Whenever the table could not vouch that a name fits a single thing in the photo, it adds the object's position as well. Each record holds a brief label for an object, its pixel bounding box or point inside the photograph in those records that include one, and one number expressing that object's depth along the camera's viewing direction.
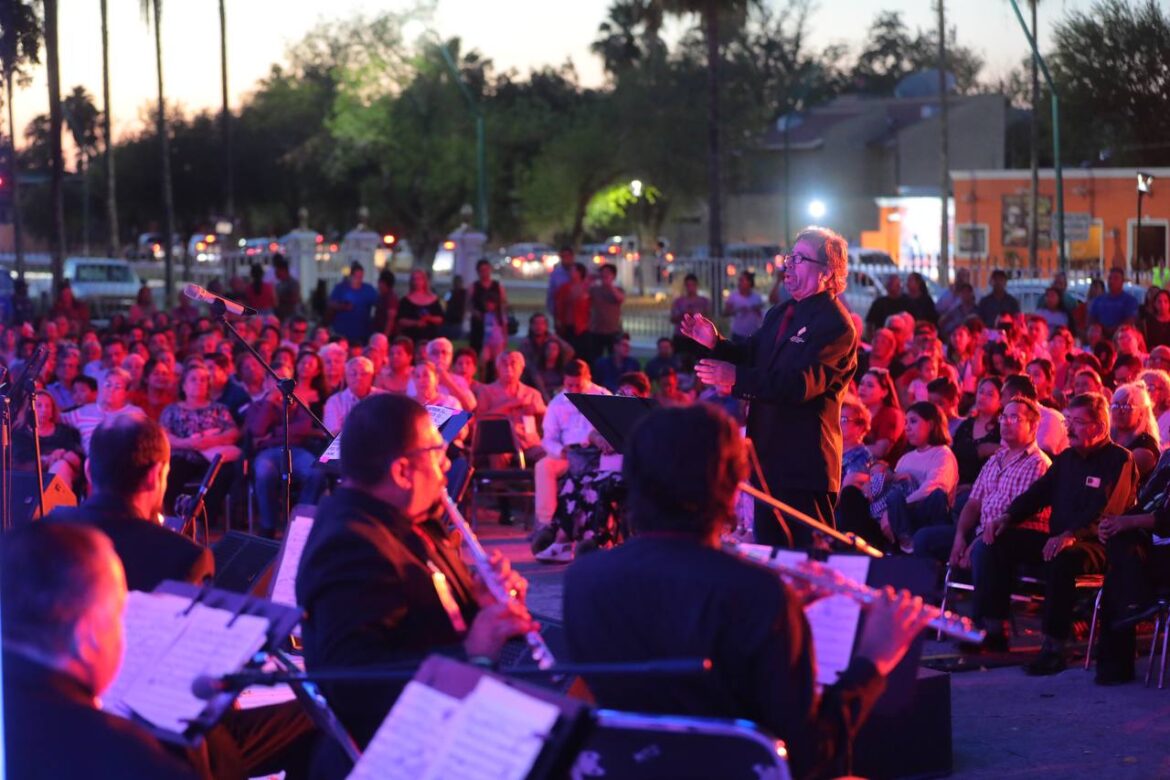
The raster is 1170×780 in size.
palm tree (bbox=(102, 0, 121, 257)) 41.34
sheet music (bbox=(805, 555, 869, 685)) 3.69
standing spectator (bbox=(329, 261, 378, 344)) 18.58
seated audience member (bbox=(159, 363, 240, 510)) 12.02
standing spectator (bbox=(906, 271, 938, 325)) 18.77
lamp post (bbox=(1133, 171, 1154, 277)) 31.52
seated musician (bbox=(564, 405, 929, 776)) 3.37
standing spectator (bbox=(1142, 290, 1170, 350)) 15.62
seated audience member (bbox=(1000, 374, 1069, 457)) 9.29
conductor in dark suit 6.55
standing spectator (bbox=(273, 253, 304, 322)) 21.78
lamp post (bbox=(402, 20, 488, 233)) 46.28
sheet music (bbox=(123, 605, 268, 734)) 3.51
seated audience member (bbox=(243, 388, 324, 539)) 11.84
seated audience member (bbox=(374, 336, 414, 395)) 12.59
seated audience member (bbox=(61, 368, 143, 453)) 12.09
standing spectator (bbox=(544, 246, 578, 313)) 19.37
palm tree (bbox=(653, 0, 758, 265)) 29.97
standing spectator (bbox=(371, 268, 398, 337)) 18.31
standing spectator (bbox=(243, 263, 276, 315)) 21.30
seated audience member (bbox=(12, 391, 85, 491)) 11.52
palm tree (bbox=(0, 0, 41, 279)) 9.34
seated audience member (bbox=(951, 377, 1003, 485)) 10.27
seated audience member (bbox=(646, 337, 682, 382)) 16.05
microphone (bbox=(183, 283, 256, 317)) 7.98
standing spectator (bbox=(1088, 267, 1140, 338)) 17.25
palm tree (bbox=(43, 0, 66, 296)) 25.17
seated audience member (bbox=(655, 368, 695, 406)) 12.18
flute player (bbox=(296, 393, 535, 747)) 3.83
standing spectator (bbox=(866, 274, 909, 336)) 18.70
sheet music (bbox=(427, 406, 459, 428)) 7.59
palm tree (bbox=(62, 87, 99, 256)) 67.88
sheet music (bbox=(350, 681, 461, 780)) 3.07
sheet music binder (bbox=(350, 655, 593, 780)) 2.93
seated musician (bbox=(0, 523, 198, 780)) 3.14
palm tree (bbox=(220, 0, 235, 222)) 43.31
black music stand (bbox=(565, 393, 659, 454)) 6.45
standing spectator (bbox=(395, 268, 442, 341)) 17.81
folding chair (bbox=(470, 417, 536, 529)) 12.52
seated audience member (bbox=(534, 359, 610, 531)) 11.80
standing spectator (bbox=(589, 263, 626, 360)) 19.02
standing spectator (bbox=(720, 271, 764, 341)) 19.14
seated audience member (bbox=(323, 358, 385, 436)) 12.04
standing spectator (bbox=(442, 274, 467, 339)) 19.78
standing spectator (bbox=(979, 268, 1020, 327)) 18.27
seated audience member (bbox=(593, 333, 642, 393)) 16.06
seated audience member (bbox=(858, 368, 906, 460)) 10.38
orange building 43.12
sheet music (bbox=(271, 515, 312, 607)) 5.29
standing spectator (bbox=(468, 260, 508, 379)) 18.47
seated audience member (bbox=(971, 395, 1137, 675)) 8.01
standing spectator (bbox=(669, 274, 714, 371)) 19.78
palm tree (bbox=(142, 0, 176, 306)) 34.22
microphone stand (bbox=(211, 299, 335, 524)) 8.09
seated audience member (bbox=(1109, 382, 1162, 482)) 8.75
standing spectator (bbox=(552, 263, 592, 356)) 18.97
